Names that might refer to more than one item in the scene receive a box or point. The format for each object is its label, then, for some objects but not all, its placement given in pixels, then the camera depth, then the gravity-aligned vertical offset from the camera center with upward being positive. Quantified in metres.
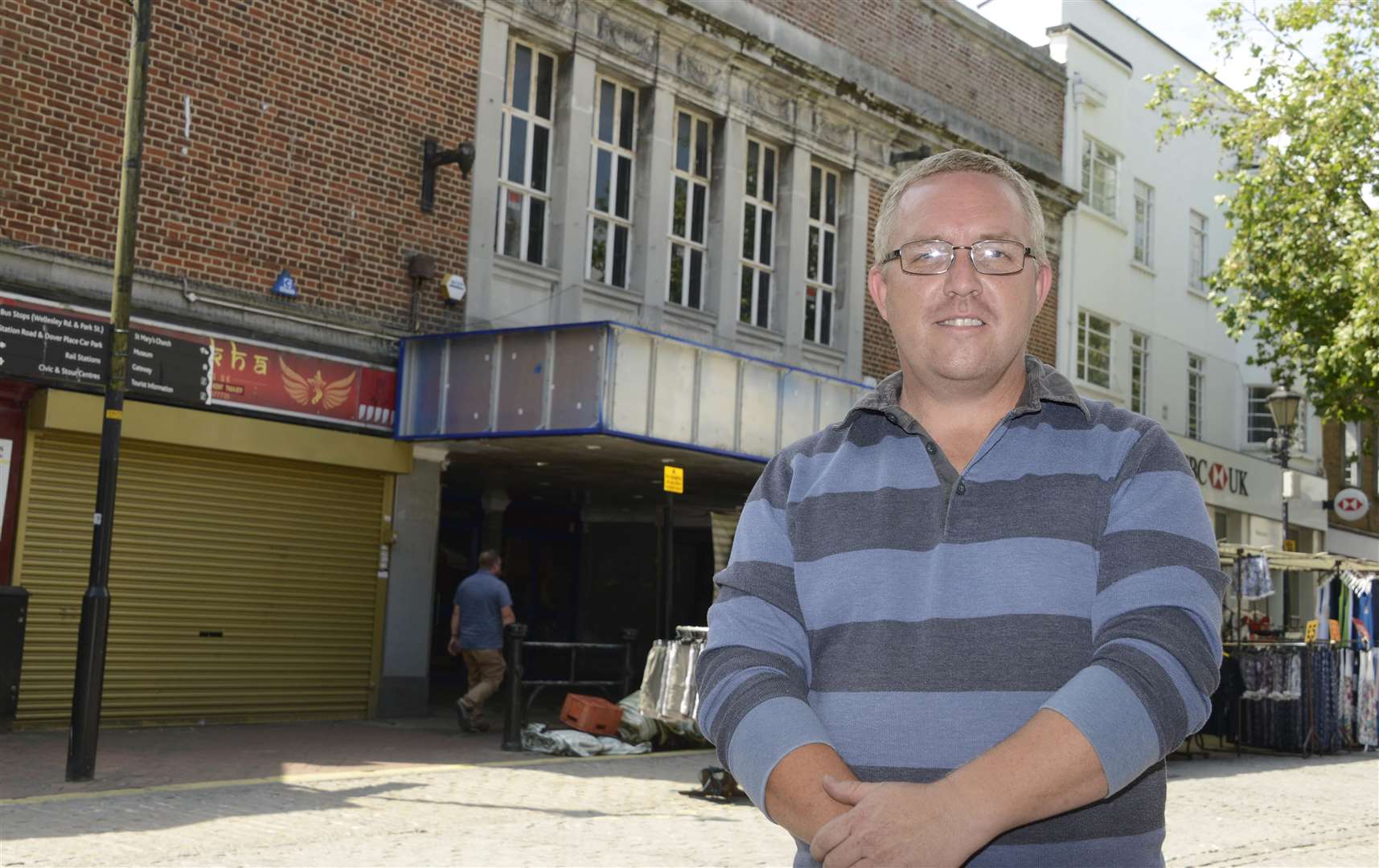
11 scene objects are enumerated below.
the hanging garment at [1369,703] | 16.83 -0.94
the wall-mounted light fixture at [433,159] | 16.22 +4.66
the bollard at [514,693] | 13.10 -1.02
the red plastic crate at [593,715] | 14.00 -1.26
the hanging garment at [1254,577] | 15.83 +0.43
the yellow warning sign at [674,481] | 16.16 +1.21
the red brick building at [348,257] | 13.34 +3.58
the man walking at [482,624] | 15.74 -0.48
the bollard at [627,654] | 14.44 -0.67
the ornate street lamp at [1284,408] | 21.86 +3.14
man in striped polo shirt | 1.79 +0.00
